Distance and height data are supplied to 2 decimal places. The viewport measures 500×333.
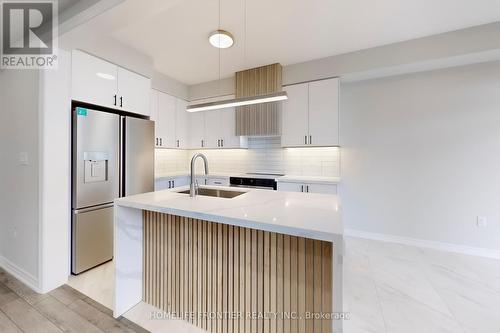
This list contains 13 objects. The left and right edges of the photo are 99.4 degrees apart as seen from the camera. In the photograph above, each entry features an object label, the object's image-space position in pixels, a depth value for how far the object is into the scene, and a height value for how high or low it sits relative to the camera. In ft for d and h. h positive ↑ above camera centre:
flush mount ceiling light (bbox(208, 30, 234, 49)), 8.00 +4.95
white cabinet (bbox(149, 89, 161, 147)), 11.57 +2.96
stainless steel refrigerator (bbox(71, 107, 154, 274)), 7.33 -0.37
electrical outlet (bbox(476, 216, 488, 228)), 8.91 -2.41
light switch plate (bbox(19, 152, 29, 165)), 7.03 +0.20
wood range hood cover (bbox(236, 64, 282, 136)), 11.14 +3.23
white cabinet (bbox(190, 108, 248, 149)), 12.81 +2.15
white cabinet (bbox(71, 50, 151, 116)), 7.53 +3.19
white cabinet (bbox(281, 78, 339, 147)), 10.21 +2.53
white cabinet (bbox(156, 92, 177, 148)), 12.12 +2.59
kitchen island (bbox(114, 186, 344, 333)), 3.83 -2.13
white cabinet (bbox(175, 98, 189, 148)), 13.33 +2.57
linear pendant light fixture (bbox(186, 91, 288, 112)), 5.66 +1.82
